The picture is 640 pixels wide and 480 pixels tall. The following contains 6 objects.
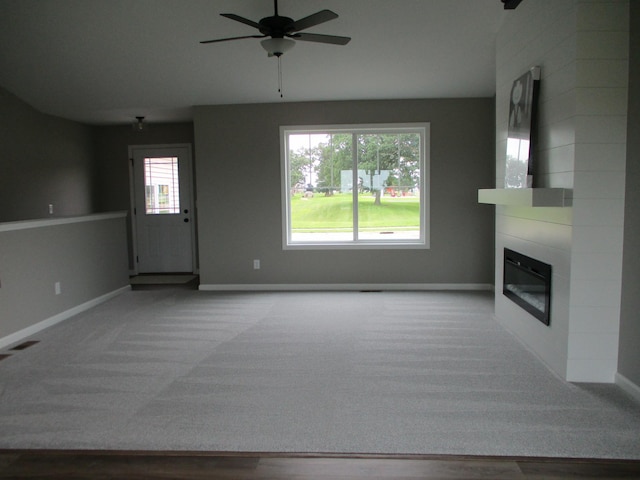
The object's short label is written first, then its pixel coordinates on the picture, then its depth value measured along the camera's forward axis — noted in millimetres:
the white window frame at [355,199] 6375
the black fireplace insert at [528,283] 3584
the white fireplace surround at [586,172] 3090
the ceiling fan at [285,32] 3314
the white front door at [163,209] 7867
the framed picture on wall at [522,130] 3666
